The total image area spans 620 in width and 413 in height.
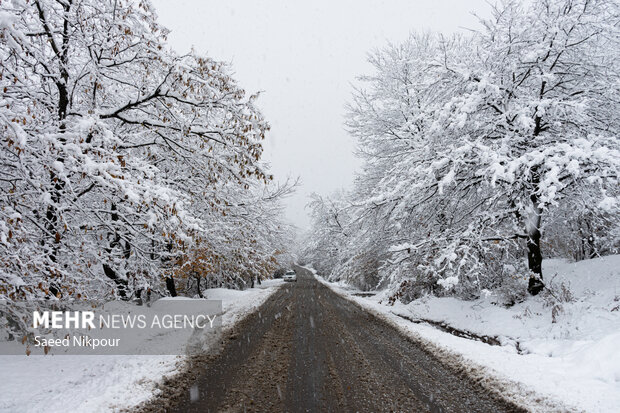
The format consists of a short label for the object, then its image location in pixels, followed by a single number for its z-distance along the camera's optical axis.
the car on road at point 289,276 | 41.84
